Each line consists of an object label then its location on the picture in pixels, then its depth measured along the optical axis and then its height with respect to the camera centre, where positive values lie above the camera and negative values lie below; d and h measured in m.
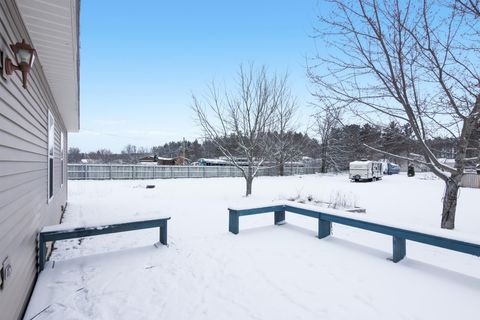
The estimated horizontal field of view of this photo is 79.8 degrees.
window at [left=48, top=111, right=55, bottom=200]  5.20 +0.19
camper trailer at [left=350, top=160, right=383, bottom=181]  23.34 -0.87
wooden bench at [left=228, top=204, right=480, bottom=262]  3.56 -1.06
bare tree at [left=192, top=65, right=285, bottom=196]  13.41 +2.27
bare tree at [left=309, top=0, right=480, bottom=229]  5.69 +2.05
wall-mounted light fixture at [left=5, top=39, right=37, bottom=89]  2.28 +0.86
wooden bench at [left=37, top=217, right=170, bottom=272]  3.88 -1.05
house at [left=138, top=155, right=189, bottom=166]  43.82 -0.09
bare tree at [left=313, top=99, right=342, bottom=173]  31.77 +1.68
